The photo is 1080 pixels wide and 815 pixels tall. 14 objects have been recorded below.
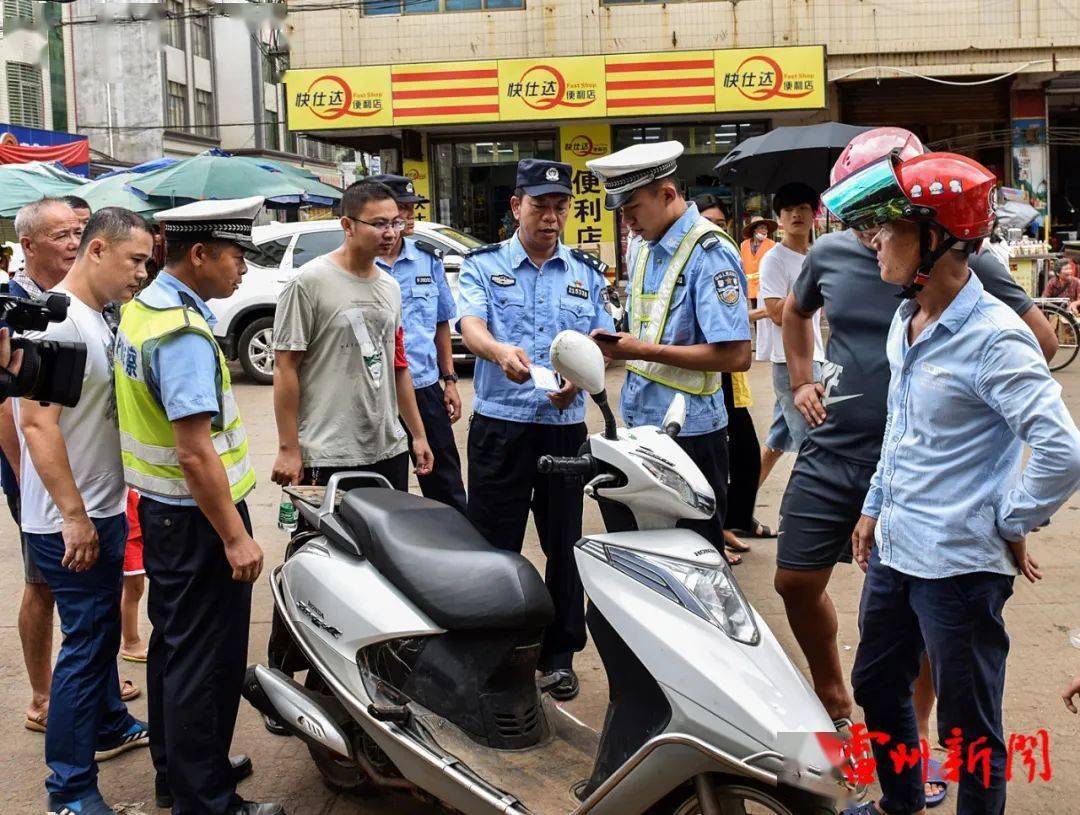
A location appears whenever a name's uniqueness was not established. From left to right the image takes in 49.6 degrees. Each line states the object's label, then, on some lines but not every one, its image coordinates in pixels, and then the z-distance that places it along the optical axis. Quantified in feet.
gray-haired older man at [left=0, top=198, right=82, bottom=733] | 13.10
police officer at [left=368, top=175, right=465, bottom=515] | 19.22
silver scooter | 8.77
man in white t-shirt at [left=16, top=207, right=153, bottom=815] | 11.42
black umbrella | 23.94
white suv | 41.37
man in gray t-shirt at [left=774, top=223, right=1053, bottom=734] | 11.86
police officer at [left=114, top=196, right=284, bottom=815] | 10.67
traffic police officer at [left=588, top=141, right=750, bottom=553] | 13.01
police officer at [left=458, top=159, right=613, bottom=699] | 14.56
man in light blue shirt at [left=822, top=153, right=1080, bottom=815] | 8.69
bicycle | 40.40
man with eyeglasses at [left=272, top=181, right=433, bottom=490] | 14.21
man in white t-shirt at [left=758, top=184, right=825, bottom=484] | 19.35
